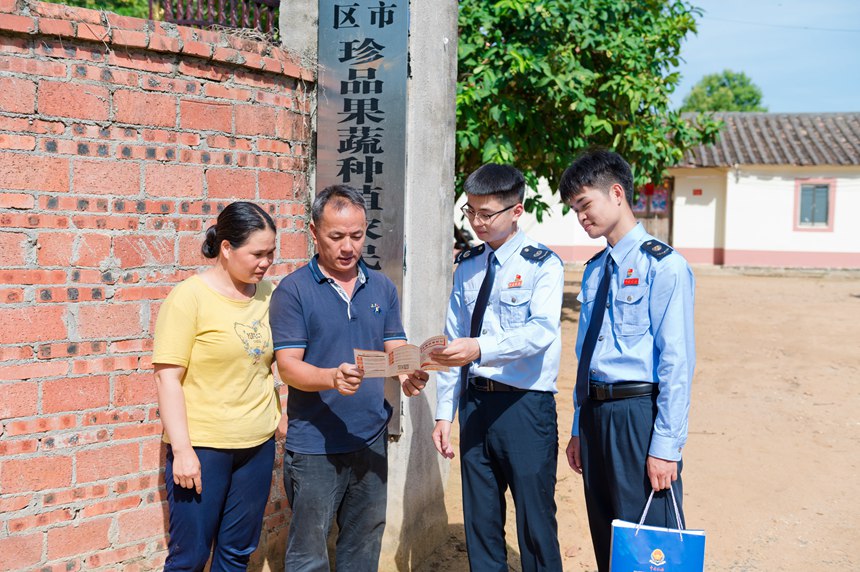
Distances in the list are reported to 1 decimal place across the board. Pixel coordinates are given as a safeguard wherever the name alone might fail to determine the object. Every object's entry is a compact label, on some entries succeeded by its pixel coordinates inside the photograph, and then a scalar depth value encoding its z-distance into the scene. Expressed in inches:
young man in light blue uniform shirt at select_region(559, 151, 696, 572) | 108.1
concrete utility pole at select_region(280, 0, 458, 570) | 153.3
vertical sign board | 149.3
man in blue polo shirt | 110.4
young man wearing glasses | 121.0
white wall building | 832.9
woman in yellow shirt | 105.5
